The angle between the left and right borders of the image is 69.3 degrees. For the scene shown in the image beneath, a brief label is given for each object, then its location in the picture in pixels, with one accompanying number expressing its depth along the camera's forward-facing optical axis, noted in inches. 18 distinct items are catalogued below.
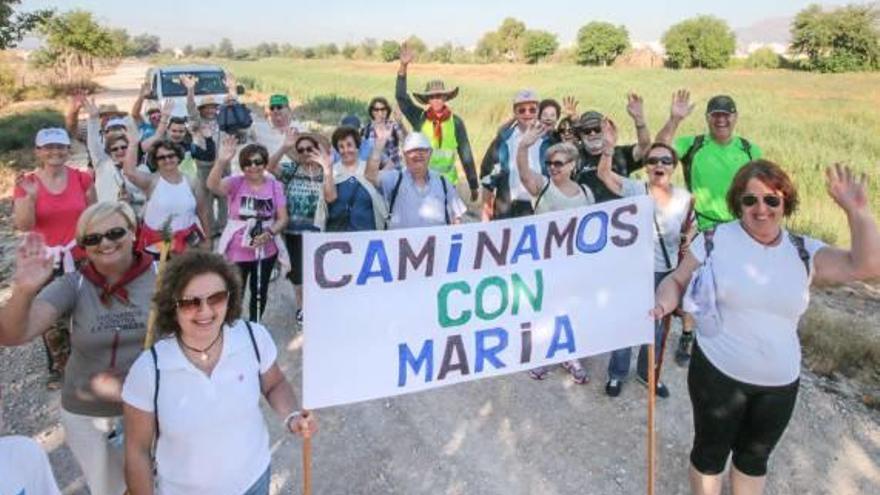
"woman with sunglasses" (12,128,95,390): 175.2
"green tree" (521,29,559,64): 3570.4
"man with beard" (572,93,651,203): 181.0
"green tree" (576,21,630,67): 3230.8
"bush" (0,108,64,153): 659.4
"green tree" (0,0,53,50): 618.2
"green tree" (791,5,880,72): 2281.0
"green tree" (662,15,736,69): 2805.1
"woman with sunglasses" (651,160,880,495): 109.3
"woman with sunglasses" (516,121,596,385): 169.9
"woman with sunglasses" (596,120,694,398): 173.5
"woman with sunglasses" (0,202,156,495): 103.7
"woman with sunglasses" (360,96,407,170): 246.5
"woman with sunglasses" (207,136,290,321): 191.9
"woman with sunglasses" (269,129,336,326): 200.2
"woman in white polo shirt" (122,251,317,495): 85.6
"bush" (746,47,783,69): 2576.3
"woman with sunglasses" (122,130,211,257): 192.1
